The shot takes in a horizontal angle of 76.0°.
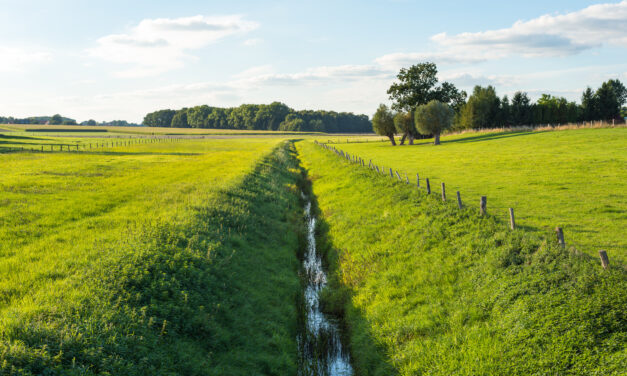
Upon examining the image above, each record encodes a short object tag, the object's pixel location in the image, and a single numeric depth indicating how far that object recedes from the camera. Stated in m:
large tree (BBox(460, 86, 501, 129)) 98.88
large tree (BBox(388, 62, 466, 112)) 91.06
